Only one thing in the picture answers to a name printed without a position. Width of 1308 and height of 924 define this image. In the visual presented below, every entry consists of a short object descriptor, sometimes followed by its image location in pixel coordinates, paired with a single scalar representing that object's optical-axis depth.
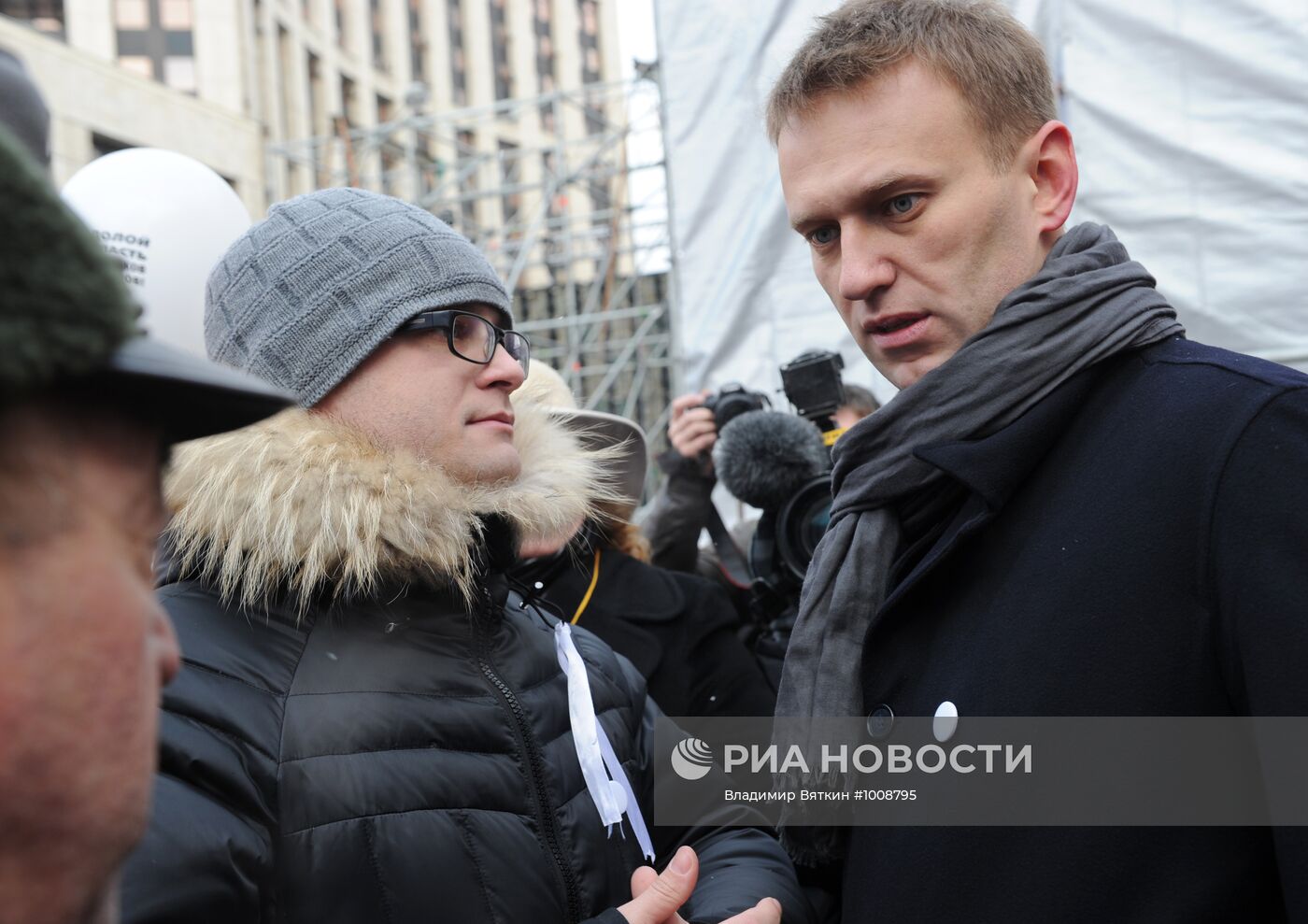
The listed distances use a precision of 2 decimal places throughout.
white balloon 2.65
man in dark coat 1.06
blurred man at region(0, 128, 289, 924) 0.43
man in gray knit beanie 1.18
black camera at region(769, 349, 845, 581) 2.39
